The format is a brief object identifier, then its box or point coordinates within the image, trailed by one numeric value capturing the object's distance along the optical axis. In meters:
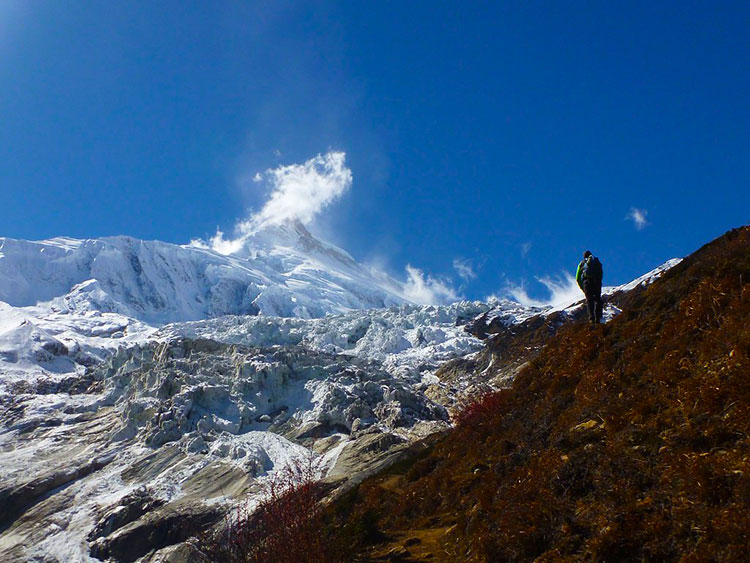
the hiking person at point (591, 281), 15.17
